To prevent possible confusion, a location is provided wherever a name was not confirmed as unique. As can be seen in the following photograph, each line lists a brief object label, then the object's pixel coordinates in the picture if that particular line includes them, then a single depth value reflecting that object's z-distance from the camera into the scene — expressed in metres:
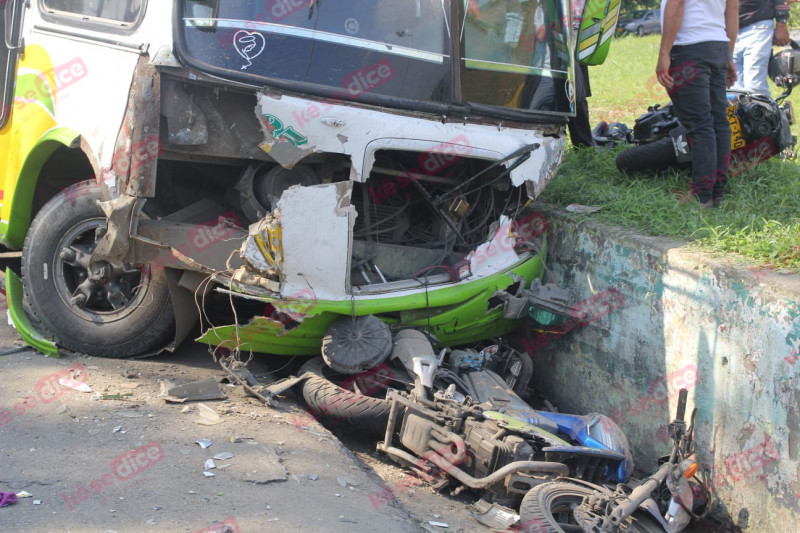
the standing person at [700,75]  4.99
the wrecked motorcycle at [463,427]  3.66
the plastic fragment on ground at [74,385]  3.99
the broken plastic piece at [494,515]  3.54
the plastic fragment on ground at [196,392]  3.99
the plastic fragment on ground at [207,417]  3.76
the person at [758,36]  6.75
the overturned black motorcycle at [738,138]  5.60
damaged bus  3.94
